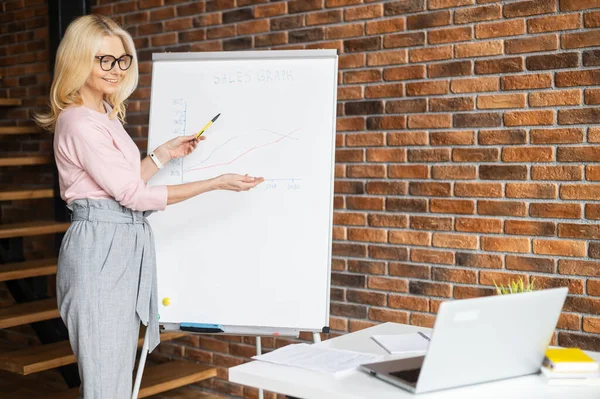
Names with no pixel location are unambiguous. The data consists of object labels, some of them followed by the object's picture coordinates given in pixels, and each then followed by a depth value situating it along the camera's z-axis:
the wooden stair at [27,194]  3.88
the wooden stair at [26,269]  3.71
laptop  1.46
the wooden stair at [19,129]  4.27
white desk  1.54
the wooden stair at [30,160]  3.98
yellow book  1.66
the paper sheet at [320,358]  1.74
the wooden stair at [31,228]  3.80
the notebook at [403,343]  1.89
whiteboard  2.74
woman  2.38
